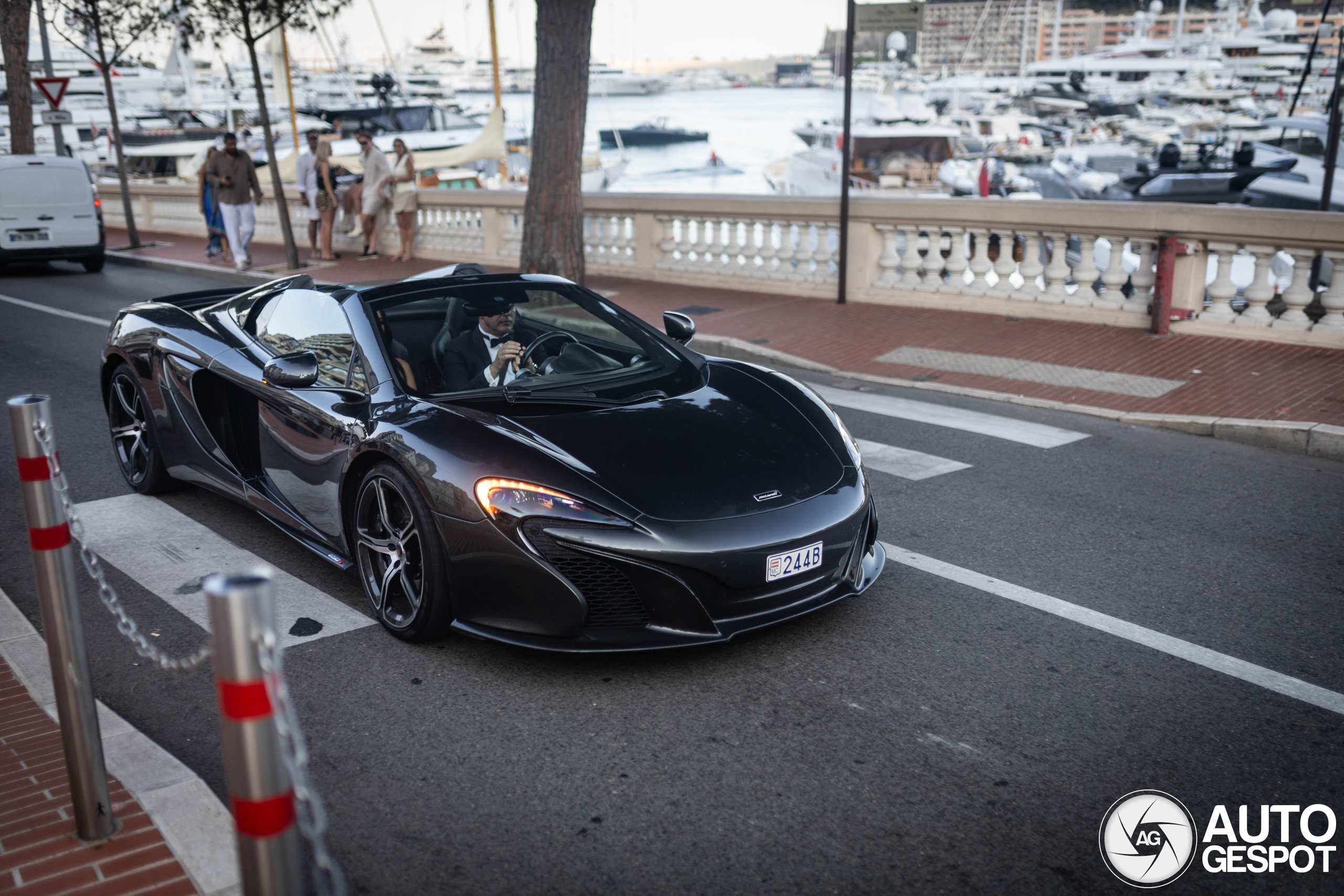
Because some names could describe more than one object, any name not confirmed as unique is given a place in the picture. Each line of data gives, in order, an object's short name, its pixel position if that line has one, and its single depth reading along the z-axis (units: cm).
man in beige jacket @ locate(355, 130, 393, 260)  1816
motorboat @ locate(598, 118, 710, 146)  9206
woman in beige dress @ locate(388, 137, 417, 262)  1827
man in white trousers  1803
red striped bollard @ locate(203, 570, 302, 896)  183
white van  1827
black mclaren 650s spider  385
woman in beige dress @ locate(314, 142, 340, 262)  1850
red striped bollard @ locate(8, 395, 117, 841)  276
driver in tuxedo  475
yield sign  2191
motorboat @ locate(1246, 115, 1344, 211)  2530
